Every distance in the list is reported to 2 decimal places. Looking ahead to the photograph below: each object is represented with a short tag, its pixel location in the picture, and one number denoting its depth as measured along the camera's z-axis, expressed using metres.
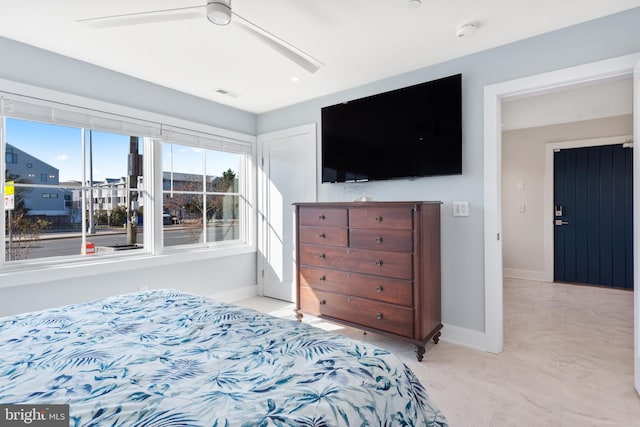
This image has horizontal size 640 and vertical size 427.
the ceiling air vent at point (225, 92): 3.42
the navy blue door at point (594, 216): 4.36
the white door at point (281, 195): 3.83
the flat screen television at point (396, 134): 2.73
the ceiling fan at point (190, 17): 1.58
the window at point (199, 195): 3.52
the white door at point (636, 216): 1.92
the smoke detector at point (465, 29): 2.23
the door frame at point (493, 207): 2.58
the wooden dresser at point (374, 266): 2.46
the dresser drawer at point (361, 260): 2.49
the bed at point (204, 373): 0.79
